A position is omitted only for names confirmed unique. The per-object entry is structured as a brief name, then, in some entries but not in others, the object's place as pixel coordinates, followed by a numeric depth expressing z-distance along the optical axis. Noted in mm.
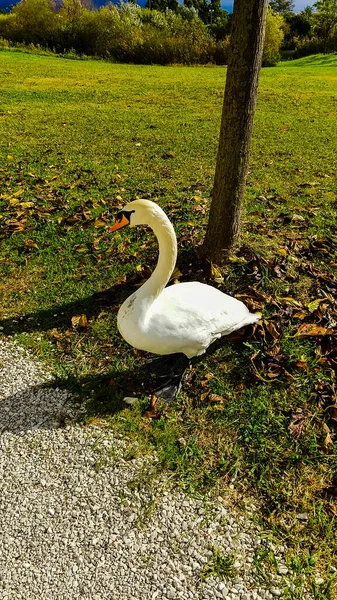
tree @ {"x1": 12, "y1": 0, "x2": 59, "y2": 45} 30953
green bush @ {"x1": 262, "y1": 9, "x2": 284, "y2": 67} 27188
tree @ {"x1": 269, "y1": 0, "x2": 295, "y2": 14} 67281
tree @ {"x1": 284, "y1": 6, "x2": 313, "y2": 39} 53372
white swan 3098
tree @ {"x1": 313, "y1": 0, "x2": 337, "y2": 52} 40784
